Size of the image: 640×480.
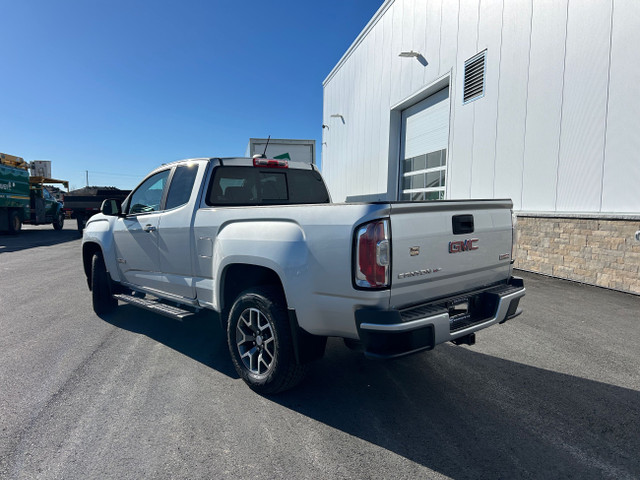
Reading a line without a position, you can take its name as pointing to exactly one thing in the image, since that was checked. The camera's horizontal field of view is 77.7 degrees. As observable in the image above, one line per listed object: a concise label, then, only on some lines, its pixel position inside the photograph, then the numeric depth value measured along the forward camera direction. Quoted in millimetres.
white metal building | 6734
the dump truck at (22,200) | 18453
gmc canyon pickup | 2463
